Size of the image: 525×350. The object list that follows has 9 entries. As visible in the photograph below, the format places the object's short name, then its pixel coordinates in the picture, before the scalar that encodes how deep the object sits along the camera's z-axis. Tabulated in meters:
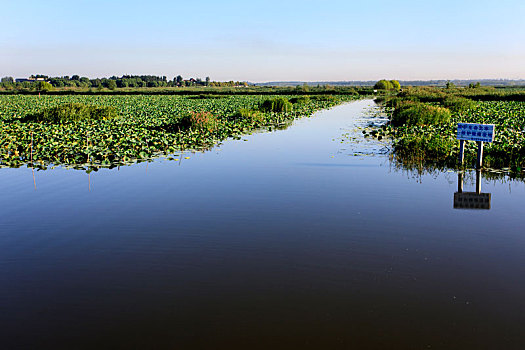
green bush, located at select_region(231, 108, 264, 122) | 29.94
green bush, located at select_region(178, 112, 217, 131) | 22.38
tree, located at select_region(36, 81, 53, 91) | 103.60
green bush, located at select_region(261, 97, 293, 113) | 37.94
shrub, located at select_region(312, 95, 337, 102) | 64.75
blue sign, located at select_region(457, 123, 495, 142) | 11.34
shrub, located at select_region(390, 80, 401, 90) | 128.90
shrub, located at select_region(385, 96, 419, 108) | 46.96
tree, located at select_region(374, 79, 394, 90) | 127.12
